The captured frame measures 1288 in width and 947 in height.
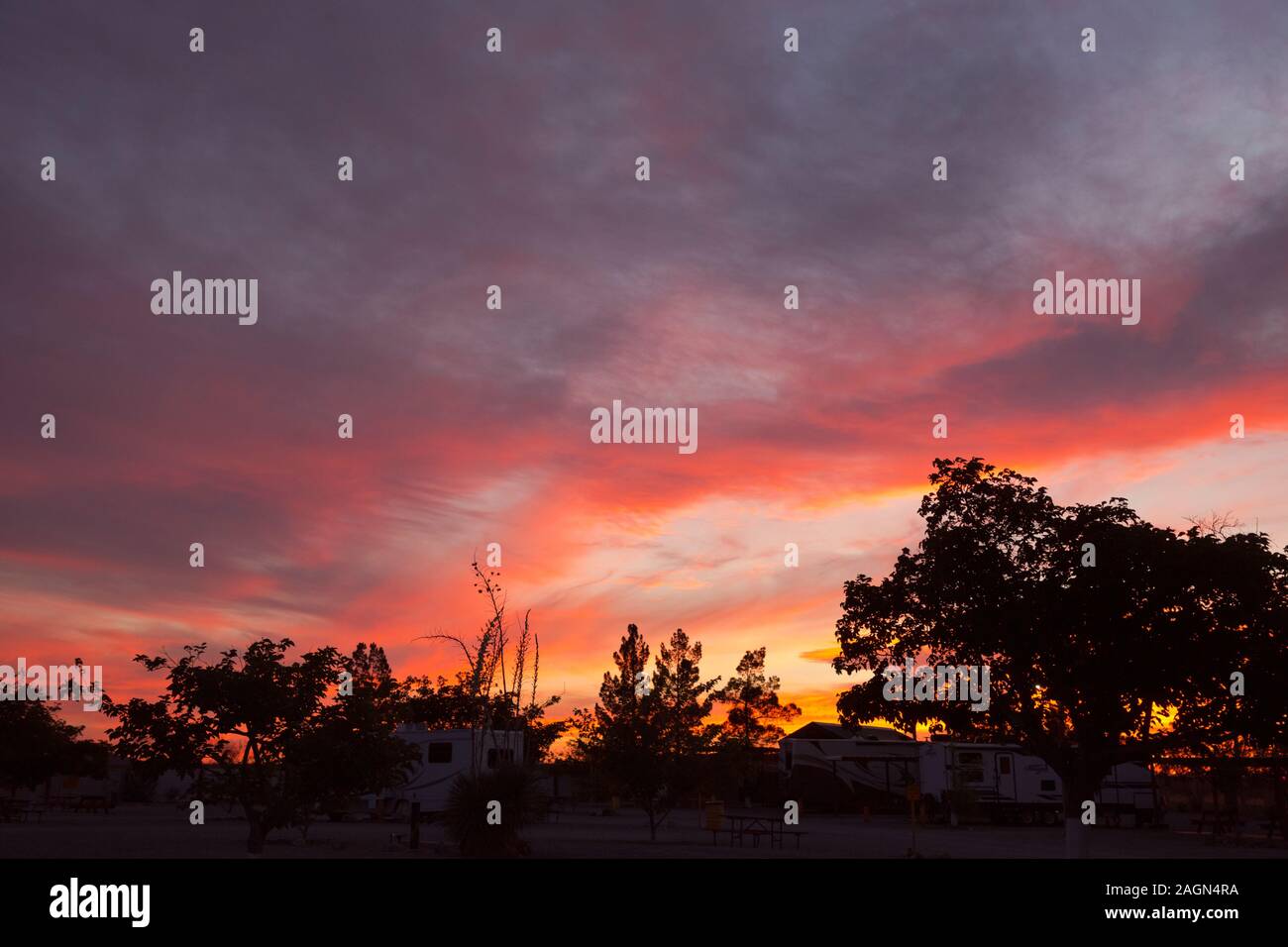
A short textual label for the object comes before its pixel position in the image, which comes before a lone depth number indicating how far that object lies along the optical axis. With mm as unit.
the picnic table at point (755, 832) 32375
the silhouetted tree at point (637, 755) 34875
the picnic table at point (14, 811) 40094
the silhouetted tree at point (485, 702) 36156
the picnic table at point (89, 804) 55969
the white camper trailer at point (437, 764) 41188
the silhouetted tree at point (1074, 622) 27297
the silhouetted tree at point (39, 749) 51000
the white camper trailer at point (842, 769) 60719
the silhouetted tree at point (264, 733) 24938
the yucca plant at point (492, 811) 25453
